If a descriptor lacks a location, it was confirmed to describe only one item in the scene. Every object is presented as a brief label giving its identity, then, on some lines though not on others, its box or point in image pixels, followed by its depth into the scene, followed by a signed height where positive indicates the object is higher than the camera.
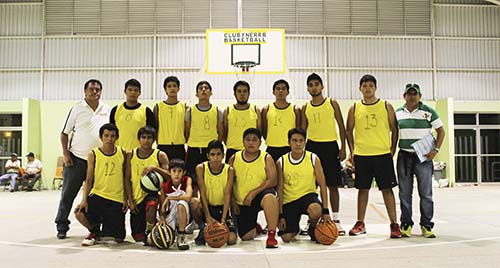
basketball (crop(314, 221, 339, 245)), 4.66 -0.90
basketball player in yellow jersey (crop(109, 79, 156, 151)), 5.29 +0.33
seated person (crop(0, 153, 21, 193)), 14.92 -0.79
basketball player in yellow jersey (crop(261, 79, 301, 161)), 5.45 +0.30
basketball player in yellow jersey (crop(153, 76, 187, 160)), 5.48 +0.24
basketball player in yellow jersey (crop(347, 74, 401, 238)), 5.21 -0.01
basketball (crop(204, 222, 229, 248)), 4.56 -0.90
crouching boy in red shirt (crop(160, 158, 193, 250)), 4.66 -0.57
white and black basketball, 4.83 -0.38
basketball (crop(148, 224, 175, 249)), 4.50 -0.90
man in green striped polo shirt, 5.16 -0.15
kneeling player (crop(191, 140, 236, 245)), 4.81 -0.47
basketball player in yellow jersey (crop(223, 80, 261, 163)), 5.49 +0.32
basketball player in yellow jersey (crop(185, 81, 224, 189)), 5.49 +0.20
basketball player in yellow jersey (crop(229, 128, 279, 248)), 4.84 -0.39
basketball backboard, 13.20 +2.81
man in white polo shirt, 5.29 +0.04
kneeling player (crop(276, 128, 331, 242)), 4.87 -0.42
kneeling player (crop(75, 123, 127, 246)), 4.91 -0.51
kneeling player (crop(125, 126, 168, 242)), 4.92 -0.33
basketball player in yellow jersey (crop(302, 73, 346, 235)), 5.38 +0.16
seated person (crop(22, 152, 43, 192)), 15.18 -0.83
